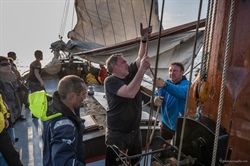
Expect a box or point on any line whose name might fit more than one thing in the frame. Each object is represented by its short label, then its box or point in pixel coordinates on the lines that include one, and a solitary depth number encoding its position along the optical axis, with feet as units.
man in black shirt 6.97
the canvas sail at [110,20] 25.68
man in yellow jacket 6.80
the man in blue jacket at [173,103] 8.28
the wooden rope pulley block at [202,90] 3.30
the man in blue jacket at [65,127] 4.22
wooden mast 3.10
